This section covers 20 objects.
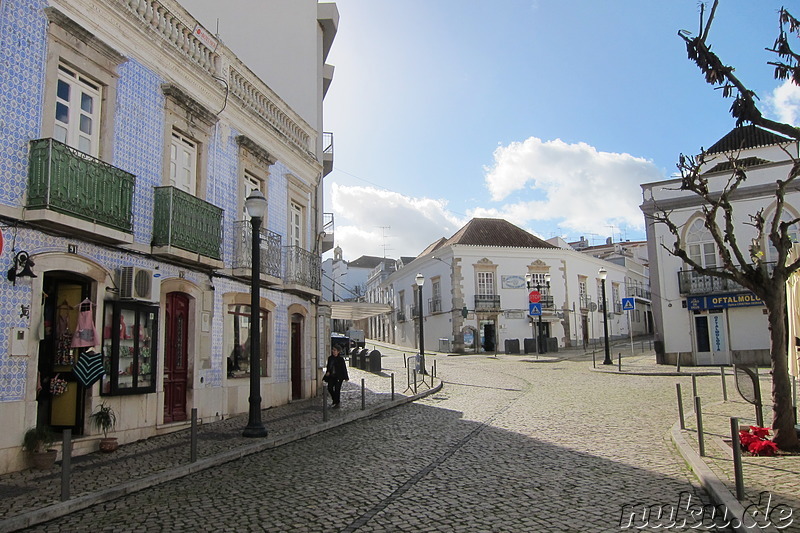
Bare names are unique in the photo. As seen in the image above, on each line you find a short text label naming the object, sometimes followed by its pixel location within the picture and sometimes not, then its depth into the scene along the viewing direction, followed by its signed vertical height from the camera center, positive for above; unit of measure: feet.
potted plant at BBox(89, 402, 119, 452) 28.96 -3.88
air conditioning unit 31.32 +2.96
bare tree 24.39 +3.42
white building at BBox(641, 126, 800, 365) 81.30 +5.29
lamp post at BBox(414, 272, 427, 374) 70.57 -1.12
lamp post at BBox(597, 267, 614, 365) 82.64 +6.16
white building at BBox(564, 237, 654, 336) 185.88 +16.85
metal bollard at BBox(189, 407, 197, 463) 26.45 -4.65
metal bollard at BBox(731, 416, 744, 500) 18.28 -3.85
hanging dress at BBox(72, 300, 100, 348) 28.02 +0.42
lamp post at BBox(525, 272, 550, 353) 116.17 -1.97
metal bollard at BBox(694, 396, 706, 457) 25.13 -4.13
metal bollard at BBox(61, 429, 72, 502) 20.04 -3.99
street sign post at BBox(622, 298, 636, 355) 84.02 +3.61
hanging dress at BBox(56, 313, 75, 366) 29.25 -0.15
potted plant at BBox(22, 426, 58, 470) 24.95 -4.23
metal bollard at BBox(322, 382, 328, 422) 38.51 -4.35
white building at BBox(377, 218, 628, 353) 135.13 +9.57
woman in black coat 47.34 -2.99
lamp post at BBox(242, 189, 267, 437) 33.27 +0.99
